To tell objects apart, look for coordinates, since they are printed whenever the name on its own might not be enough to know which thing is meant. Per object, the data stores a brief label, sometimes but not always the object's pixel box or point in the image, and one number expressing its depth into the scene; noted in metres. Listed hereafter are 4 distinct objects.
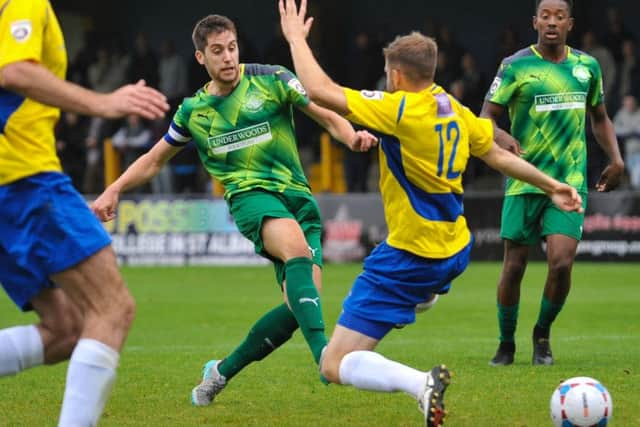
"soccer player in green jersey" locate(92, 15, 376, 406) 15.24
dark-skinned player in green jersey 18.08
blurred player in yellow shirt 10.94
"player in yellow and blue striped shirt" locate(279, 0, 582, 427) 12.81
